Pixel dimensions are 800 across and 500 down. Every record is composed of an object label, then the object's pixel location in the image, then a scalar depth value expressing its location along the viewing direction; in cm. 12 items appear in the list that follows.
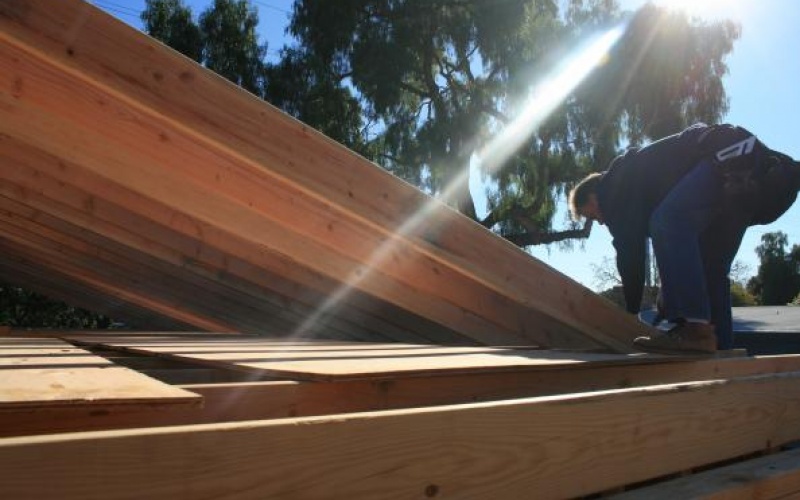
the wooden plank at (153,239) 403
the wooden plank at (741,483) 160
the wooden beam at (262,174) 233
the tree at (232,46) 1667
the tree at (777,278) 3981
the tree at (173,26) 1662
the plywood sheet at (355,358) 184
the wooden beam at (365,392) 116
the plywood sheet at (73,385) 114
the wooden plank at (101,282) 569
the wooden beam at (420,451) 90
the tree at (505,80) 1673
